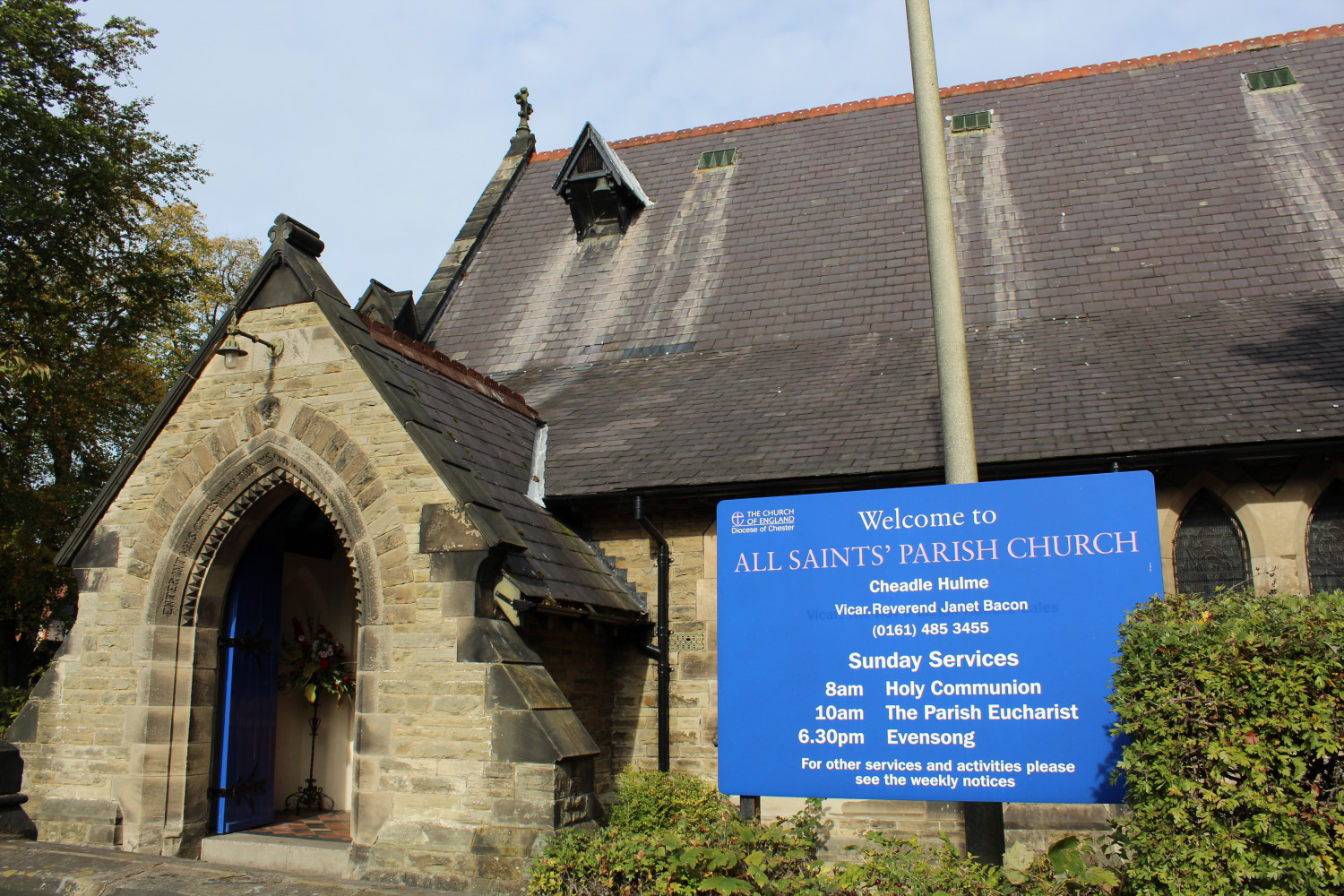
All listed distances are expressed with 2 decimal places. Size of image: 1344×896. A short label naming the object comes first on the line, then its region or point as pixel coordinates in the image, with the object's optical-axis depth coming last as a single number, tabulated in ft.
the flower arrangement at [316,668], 34.45
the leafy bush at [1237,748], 15.58
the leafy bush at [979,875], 17.29
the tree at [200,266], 87.97
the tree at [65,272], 52.24
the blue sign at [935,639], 18.26
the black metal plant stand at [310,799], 35.37
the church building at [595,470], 25.27
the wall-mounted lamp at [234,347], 29.04
